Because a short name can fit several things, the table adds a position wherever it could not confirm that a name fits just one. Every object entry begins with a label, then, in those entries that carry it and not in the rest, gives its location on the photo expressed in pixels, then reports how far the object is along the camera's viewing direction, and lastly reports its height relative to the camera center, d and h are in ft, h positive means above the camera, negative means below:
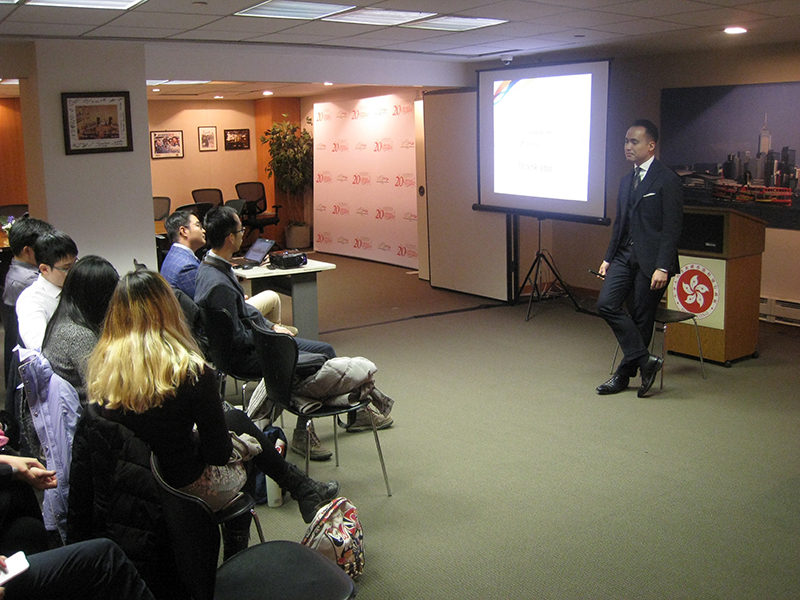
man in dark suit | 15.67 -1.68
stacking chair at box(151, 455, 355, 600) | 6.34 -3.57
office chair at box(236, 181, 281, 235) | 40.47 -1.72
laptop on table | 19.57 -2.05
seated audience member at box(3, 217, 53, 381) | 13.51 -1.44
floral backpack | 9.08 -4.33
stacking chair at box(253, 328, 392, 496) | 10.71 -2.77
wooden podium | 17.33 -2.56
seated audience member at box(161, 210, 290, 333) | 15.23 -1.51
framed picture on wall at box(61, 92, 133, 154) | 18.62 +1.35
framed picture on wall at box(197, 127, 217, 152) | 44.11 +2.15
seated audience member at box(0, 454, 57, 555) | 7.69 -3.39
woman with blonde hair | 7.42 -2.06
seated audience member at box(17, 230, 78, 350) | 11.40 -1.49
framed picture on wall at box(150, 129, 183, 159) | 43.01 +1.79
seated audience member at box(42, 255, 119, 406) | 9.45 -1.77
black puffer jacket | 7.32 -3.11
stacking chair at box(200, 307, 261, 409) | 12.44 -2.69
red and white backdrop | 33.88 -0.27
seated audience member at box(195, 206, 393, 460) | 12.73 -1.98
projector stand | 24.11 -3.63
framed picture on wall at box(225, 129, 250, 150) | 44.73 +2.10
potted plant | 40.68 +0.76
